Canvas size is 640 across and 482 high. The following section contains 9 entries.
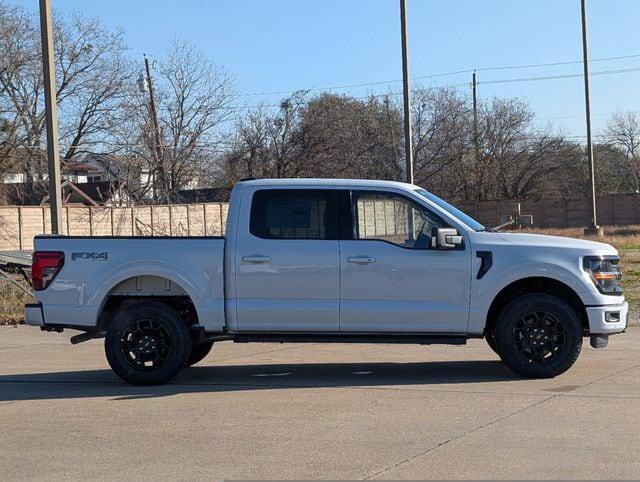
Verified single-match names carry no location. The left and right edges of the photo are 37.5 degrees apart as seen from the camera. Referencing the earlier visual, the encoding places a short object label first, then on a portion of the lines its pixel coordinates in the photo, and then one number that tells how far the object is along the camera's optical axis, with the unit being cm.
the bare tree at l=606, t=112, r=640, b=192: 7400
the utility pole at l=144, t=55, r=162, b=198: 3866
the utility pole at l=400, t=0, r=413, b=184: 1880
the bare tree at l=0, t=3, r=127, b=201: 3781
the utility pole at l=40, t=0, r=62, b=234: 1540
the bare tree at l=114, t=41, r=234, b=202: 3928
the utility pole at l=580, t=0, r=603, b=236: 3631
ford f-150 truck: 941
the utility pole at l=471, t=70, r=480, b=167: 5675
